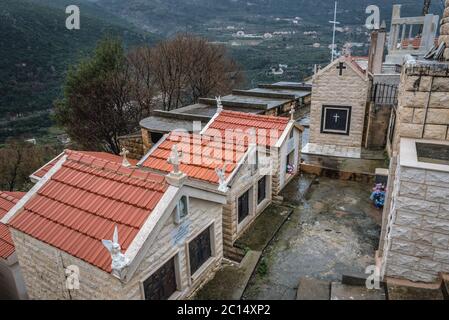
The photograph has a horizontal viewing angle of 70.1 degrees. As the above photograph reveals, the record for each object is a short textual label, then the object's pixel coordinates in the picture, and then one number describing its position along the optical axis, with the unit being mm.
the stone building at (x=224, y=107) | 19547
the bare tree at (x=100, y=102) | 28281
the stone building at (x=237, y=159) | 11000
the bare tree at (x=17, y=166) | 30344
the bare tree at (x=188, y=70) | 33312
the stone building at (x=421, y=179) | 6730
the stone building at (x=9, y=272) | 9648
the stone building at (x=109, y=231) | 6621
